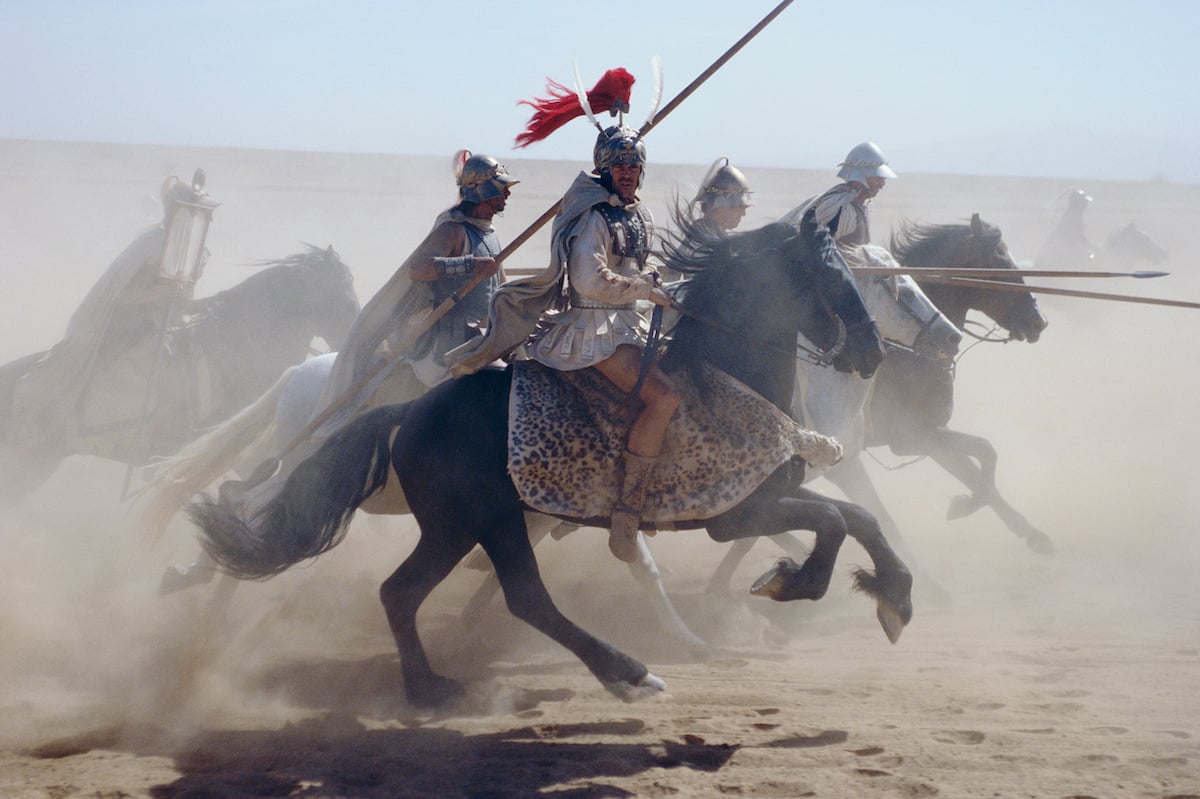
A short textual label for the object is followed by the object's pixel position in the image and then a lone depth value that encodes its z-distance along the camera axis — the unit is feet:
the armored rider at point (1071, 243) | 59.72
